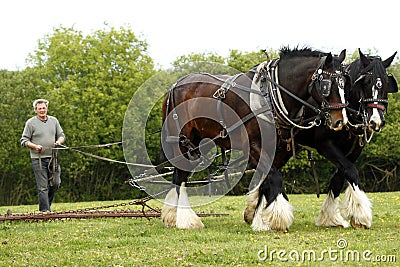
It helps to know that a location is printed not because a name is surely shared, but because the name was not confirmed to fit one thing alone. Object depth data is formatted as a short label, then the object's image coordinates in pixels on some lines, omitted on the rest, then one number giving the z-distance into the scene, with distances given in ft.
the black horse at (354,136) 46.33
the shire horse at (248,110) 46.80
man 64.51
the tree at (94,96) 148.32
